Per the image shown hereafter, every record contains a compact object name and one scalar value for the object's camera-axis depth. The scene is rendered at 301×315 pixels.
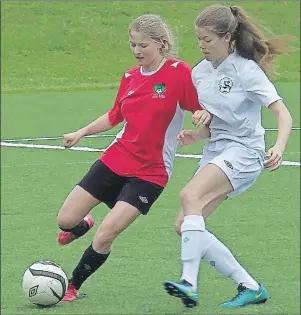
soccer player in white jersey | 14.09
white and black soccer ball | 14.73
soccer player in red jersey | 14.98
